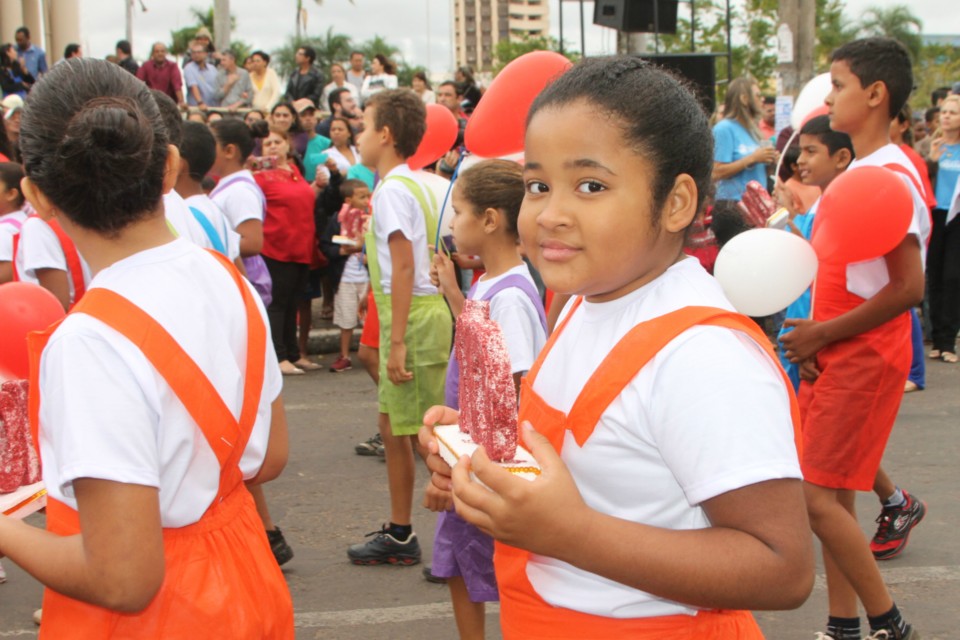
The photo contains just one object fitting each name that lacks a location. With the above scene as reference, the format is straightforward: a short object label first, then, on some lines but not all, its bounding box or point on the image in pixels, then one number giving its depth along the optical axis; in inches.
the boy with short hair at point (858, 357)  138.2
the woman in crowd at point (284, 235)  347.3
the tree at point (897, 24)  1706.4
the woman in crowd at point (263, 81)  567.8
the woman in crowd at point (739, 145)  342.6
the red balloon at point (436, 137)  217.4
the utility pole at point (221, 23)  775.7
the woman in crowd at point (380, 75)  556.7
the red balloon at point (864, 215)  134.8
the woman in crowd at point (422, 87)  540.7
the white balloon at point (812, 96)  195.3
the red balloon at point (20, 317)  113.3
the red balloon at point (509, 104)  142.9
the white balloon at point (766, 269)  131.0
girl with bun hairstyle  64.9
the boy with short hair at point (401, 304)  187.0
